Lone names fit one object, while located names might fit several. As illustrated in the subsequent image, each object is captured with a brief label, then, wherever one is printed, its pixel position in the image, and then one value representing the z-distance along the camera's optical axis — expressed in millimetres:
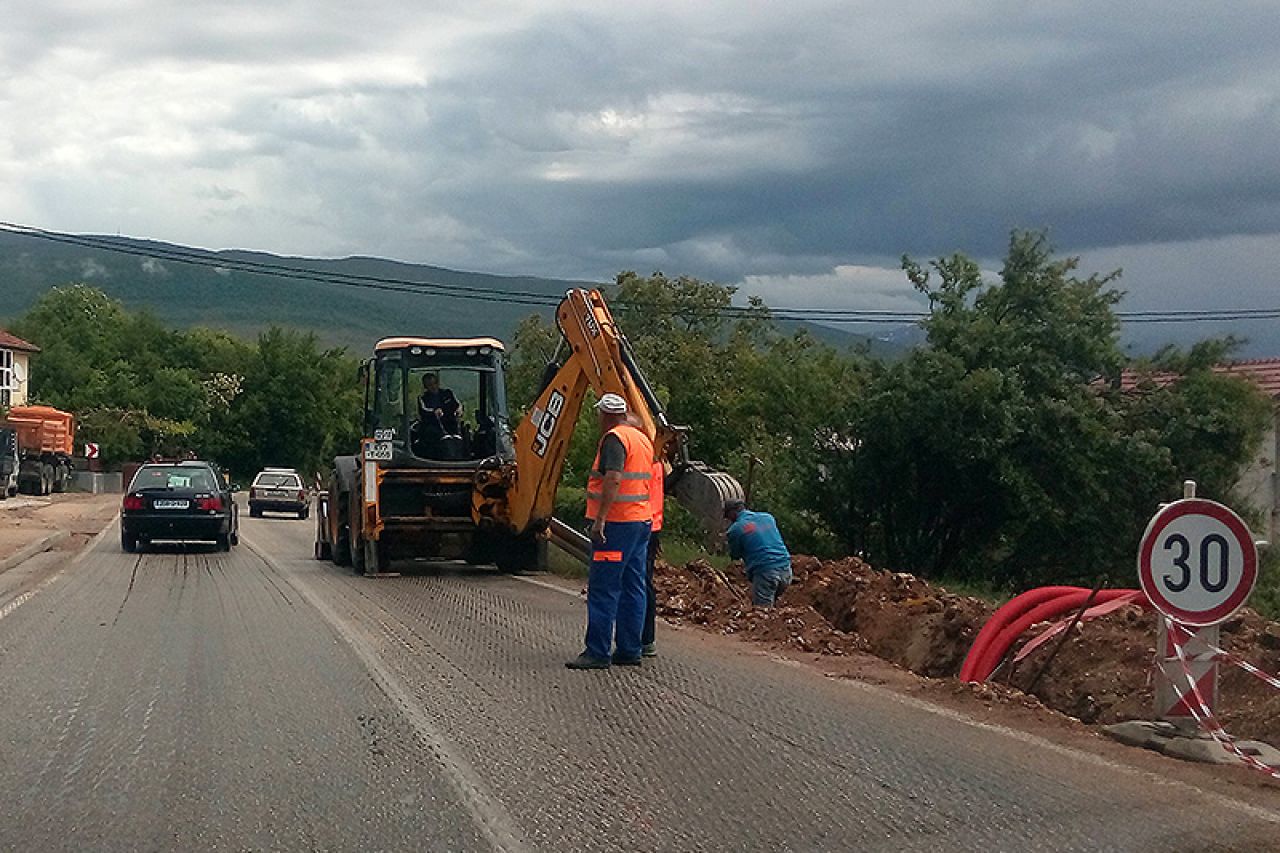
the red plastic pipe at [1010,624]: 10758
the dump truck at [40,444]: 61812
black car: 25281
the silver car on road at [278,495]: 47219
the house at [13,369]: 90750
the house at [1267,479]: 35531
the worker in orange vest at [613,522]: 10914
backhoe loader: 18609
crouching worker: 14930
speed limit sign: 8289
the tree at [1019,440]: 28312
